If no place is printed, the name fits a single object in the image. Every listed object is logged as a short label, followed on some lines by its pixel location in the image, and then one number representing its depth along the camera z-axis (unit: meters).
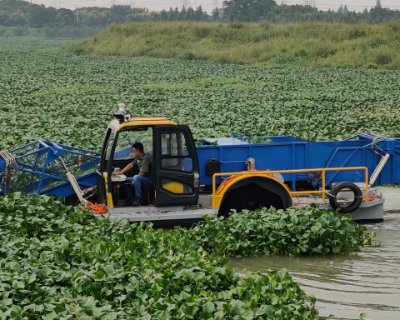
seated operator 18.58
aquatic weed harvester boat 18.43
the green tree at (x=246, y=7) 196.46
